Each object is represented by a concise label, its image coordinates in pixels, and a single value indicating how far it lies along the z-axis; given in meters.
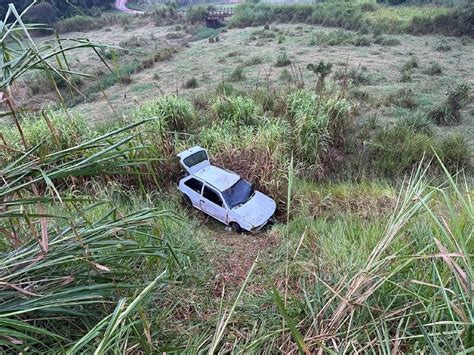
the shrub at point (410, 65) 14.16
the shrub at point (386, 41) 18.88
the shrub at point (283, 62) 15.87
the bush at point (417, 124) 7.90
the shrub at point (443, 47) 16.98
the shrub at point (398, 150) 6.30
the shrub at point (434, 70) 13.44
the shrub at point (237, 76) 13.66
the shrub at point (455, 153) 6.47
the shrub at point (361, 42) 19.17
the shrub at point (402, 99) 10.16
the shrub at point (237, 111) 7.10
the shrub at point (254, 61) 16.63
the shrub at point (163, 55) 20.33
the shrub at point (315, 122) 6.28
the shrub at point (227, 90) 9.49
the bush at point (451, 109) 8.85
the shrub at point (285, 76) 13.14
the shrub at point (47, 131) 5.25
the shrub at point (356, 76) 12.69
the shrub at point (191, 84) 13.93
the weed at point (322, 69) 8.85
